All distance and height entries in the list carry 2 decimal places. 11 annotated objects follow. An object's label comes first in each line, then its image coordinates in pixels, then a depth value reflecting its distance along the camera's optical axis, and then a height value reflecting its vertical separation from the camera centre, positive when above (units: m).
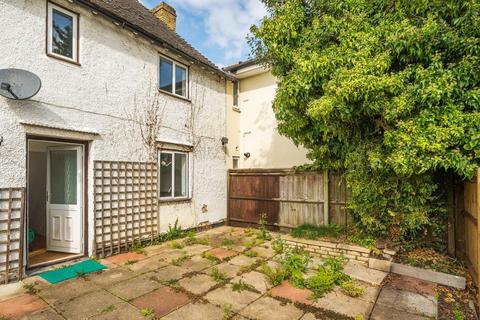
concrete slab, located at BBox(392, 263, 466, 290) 4.62 -2.12
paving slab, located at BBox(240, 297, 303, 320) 3.66 -2.14
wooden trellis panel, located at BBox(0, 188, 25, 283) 4.64 -1.25
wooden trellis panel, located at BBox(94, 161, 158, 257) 6.16 -1.05
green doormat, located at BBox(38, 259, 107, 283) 4.91 -2.14
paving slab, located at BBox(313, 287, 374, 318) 3.78 -2.15
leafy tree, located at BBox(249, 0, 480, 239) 4.44 +1.31
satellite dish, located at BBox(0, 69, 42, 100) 4.57 +1.44
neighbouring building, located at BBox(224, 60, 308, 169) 10.73 +1.59
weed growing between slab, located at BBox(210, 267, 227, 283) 4.84 -2.14
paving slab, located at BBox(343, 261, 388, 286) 4.90 -2.19
